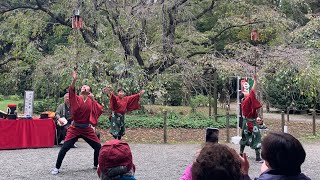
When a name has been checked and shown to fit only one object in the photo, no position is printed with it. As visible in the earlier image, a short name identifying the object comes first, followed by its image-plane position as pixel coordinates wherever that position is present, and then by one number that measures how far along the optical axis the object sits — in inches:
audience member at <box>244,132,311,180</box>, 99.3
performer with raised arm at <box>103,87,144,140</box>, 362.6
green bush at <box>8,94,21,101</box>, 1143.6
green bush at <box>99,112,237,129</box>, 569.9
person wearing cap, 109.0
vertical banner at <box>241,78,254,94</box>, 429.4
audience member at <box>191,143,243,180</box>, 88.0
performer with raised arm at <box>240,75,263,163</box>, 316.5
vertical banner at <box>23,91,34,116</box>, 448.5
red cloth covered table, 384.8
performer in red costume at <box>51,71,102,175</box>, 266.7
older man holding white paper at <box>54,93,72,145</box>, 407.5
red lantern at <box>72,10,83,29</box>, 380.4
